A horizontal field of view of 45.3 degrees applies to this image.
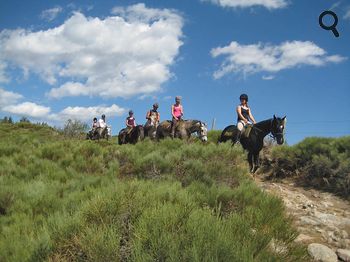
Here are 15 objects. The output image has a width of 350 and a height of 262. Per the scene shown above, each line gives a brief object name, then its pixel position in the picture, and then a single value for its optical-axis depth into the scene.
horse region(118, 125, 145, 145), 23.51
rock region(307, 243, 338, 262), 7.07
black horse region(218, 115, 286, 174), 15.19
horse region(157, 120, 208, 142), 20.00
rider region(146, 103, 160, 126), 23.06
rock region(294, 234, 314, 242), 7.86
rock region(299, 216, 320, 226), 9.20
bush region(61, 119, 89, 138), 37.66
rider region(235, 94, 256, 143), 16.22
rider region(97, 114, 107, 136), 31.93
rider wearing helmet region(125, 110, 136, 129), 26.17
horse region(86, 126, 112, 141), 31.88
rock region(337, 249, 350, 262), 7.33
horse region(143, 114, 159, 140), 22.73
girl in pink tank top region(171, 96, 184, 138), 20.31
